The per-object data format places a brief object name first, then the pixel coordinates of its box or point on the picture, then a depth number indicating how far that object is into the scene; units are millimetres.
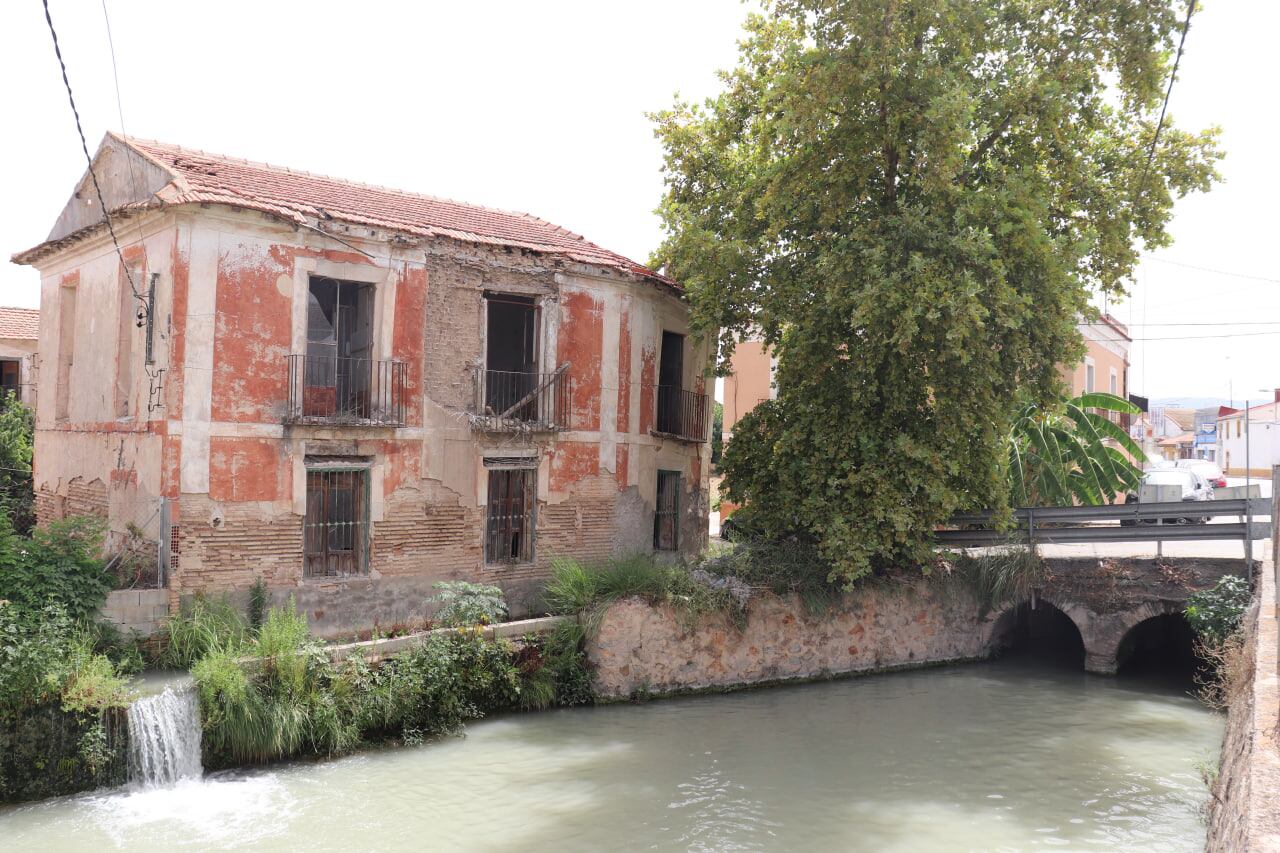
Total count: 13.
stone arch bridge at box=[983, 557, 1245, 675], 16672
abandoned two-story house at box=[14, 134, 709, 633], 13258
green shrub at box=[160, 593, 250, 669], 12227
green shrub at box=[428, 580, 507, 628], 13797
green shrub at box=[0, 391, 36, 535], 18016
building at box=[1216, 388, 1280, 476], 40281
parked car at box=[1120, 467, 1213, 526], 27109
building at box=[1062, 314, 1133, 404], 30734
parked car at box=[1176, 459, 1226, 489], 33481
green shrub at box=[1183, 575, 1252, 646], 15336
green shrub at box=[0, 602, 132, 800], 10148
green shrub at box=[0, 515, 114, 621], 11281
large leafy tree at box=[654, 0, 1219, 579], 14445
